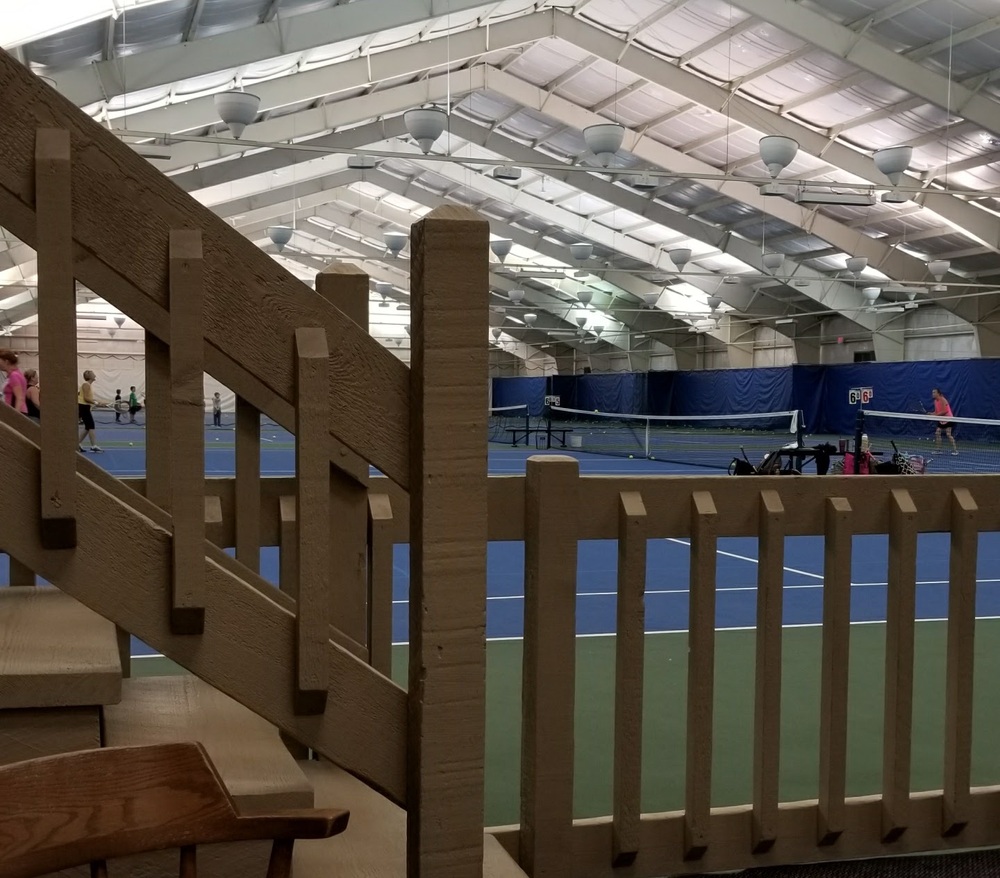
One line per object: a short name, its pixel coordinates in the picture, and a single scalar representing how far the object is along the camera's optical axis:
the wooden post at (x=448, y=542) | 1.66
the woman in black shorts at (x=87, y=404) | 17.56
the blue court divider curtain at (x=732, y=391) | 31.80
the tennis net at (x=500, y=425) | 28.66
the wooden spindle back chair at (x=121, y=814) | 1.18
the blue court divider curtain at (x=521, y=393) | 42.00
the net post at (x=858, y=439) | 12.20
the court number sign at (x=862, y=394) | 28.47
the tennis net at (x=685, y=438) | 21.20
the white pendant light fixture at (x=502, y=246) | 20.16
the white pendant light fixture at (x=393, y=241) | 18.78
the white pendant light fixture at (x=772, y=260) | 23.59
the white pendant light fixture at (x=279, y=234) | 20.69
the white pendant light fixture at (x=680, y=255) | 22.47
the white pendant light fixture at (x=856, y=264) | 22.09
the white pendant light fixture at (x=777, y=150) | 12.53
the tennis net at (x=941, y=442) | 17.91
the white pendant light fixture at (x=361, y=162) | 16.38
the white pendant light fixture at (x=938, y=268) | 22.69
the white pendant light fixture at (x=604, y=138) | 12.32
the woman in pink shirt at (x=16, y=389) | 12.80
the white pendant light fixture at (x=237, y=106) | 10.95
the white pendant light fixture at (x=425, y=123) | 11.98
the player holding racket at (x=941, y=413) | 20.61
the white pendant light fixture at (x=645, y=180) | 17.14
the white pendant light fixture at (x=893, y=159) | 11.84
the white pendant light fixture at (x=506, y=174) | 17.48
